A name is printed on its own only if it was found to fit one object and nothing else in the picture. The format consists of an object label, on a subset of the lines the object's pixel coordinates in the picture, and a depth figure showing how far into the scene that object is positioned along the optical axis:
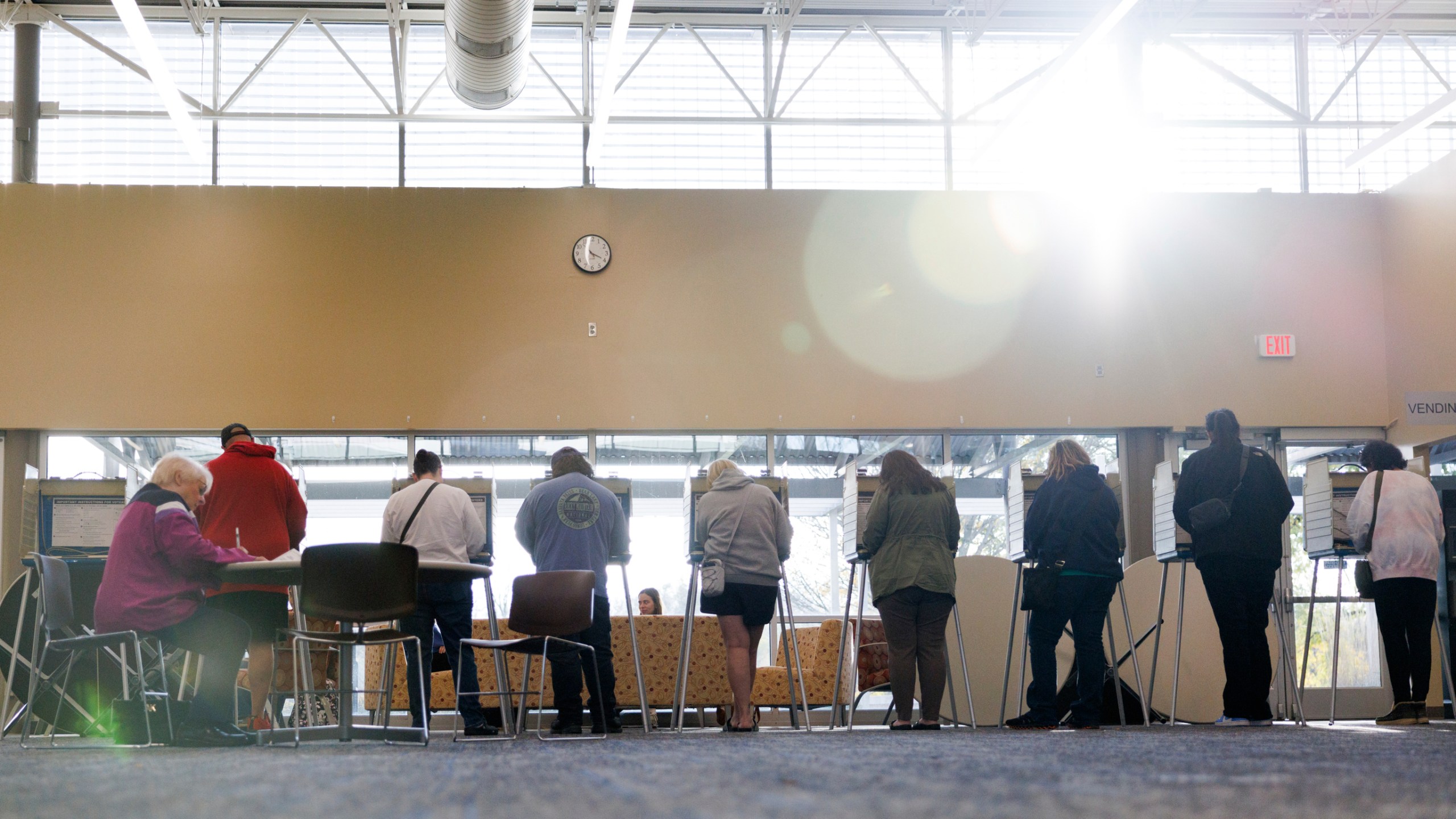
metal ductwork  7.70
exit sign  9.53
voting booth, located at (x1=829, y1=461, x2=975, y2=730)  6.89
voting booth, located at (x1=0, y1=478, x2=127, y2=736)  7.86
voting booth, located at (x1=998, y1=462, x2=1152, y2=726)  6.69
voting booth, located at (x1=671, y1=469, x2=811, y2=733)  6.76
